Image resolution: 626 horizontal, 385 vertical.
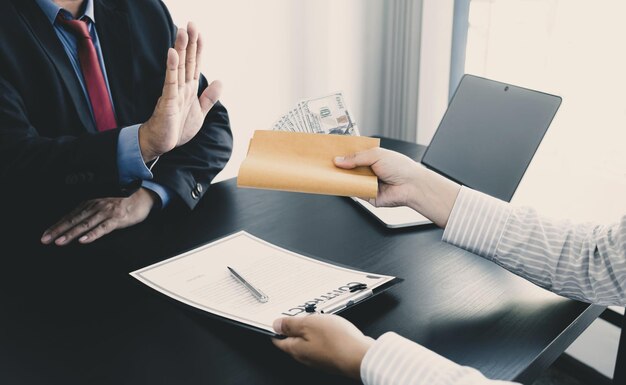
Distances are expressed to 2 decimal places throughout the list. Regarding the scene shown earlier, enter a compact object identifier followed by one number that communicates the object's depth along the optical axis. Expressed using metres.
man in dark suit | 1.11
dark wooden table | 0.71
